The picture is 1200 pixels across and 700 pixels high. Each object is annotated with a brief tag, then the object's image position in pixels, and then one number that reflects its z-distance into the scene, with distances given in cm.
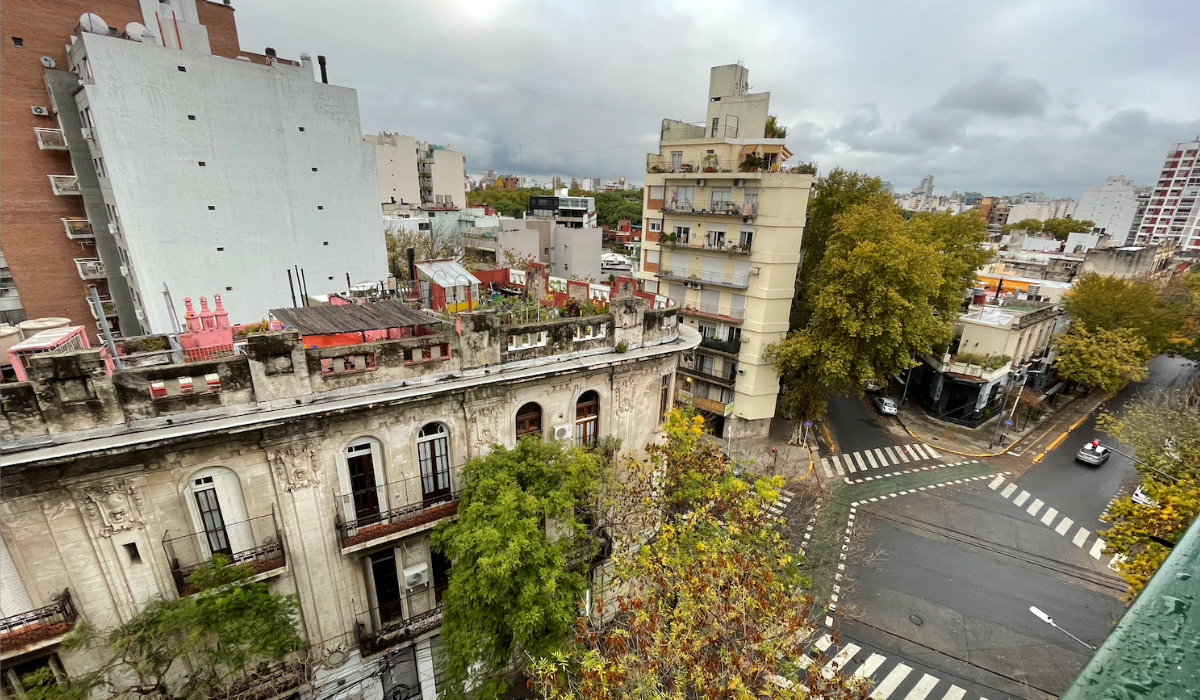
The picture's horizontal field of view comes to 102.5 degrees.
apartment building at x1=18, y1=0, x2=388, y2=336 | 2277
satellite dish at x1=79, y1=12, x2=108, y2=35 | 2298
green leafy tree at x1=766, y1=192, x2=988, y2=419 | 2720
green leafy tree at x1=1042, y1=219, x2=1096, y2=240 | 9556
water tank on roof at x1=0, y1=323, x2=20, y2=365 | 1221
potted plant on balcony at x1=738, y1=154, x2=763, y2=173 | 2973
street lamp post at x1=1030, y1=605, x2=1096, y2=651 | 2010
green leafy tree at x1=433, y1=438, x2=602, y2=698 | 1182
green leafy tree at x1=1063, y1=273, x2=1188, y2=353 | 3762
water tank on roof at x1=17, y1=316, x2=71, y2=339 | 1260
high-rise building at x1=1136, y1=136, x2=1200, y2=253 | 10631
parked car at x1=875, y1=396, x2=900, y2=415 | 3994
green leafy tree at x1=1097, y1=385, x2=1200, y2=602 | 1391
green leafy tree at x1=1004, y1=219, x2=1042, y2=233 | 10481
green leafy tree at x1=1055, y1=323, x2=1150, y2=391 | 3597
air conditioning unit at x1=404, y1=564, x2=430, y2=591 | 1500
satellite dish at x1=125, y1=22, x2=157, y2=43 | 2327
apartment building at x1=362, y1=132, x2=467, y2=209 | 7481
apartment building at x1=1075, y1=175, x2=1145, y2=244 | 12175
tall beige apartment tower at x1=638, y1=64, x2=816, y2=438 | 3006
